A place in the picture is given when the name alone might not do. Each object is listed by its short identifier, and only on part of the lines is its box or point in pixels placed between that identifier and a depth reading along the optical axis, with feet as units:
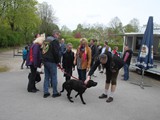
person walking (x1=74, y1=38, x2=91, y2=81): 15.05
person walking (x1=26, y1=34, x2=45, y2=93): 13.99
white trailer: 24.99
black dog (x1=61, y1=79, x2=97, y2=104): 12.45
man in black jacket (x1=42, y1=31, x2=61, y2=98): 12.89
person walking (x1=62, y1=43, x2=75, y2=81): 15.42
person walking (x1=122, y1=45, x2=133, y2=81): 21.92
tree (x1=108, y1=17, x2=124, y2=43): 84.28
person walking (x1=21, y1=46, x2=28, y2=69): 26.22
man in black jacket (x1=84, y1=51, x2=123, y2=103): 12.22
